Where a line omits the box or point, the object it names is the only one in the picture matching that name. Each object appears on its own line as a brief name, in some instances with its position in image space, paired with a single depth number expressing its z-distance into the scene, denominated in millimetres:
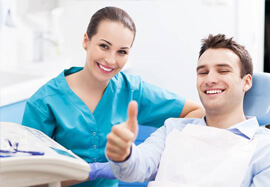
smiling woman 1692
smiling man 1445
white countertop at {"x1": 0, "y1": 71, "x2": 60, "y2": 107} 2086
